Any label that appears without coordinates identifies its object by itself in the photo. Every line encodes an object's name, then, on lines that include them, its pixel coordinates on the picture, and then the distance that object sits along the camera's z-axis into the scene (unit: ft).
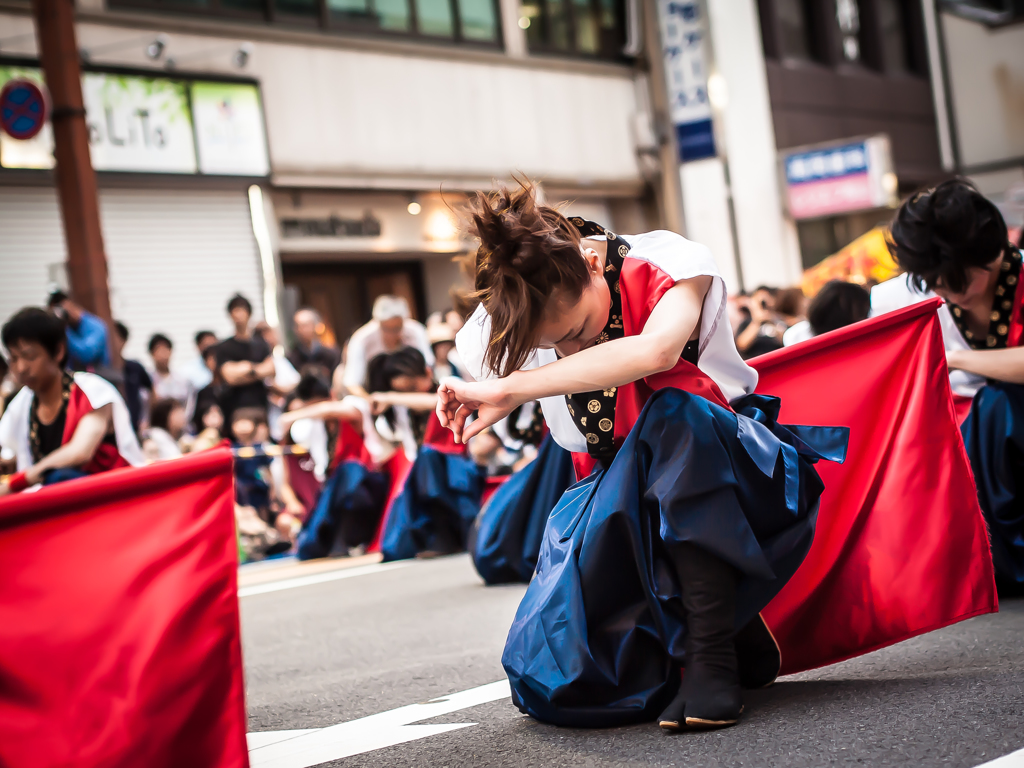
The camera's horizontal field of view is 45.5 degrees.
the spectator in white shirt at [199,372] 36.81
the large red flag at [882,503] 10.34
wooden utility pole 31.83
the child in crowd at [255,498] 31.37
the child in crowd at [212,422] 32.42
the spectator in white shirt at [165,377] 37.11
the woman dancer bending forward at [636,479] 8.87
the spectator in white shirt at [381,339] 28.25
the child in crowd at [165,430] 31.17
